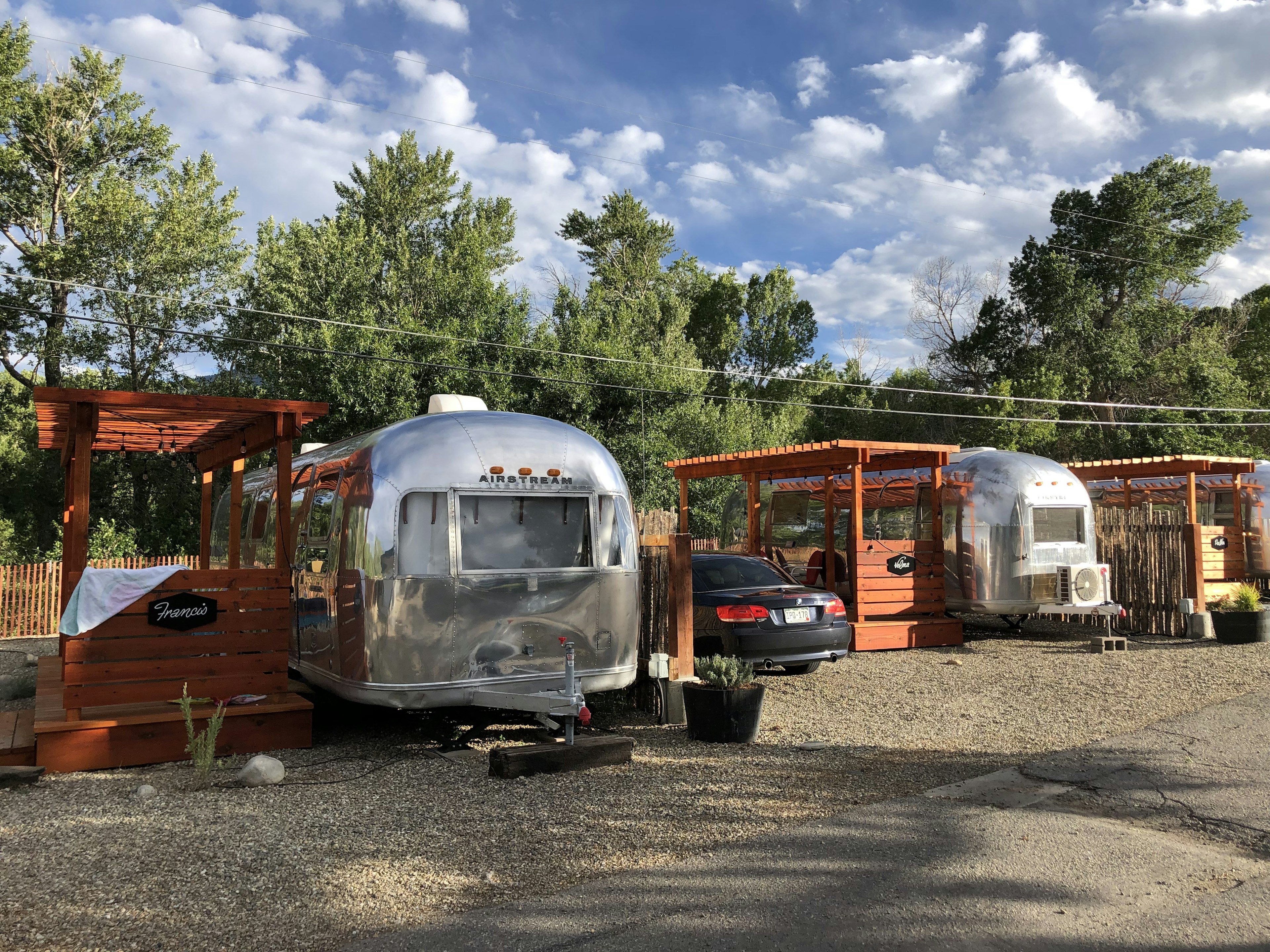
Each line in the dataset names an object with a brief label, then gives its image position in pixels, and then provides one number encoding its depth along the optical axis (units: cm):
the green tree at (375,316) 2408
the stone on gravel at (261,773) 659
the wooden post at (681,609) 893
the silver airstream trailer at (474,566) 727
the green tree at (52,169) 2522
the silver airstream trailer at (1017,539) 1431
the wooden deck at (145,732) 705
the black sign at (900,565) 1419
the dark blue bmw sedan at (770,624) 1012
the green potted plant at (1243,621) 1395
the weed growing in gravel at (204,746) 651
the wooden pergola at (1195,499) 1502
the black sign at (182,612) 754
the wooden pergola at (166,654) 719
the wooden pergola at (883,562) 1393
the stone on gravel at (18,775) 653
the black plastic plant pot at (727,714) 786
